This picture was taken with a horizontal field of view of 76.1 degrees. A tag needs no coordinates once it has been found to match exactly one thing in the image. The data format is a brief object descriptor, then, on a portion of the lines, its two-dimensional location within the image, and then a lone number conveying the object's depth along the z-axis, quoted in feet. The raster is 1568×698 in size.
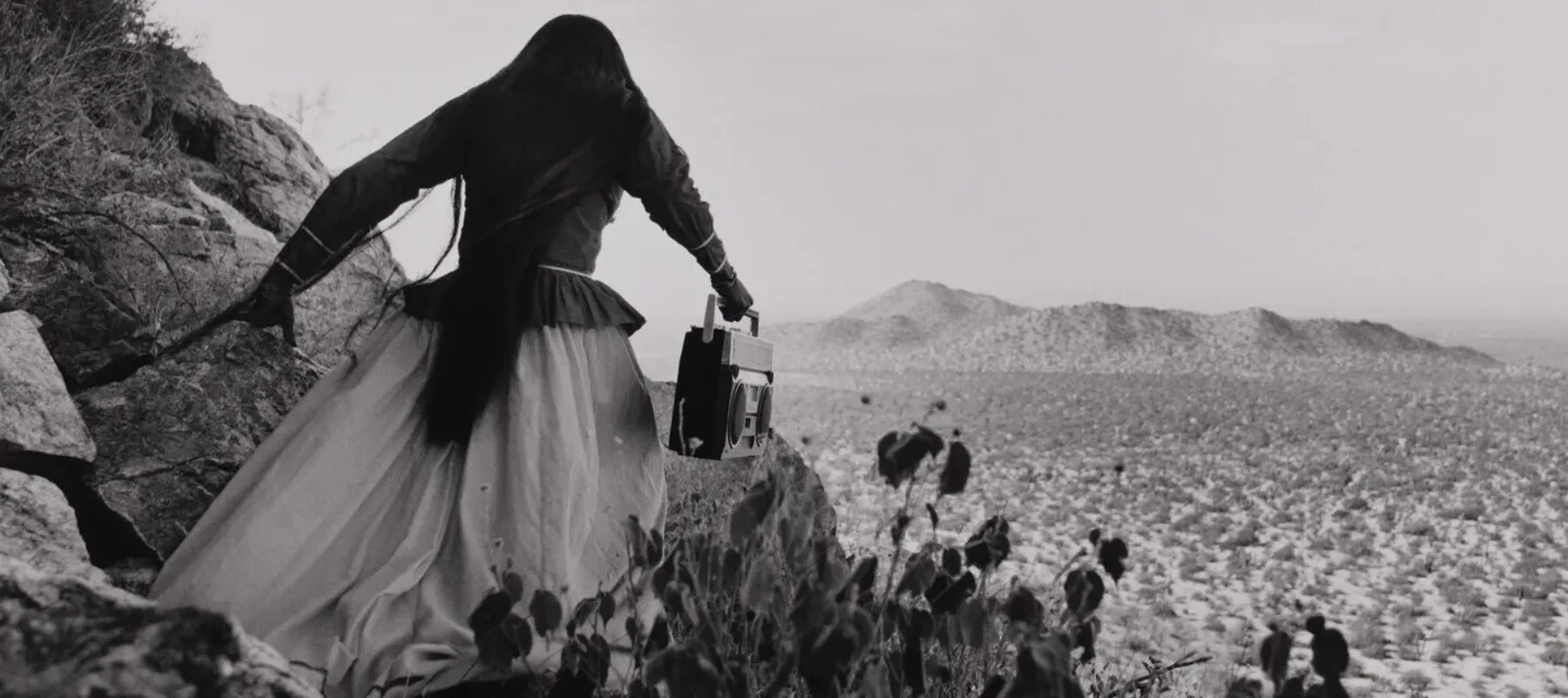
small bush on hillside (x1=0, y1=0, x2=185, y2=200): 16.53
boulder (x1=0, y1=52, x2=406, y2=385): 13.32
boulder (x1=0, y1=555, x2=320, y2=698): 2.78
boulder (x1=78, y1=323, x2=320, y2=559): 11.16
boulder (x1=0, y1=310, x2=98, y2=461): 10.22
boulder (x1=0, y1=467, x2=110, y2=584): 8.34
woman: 9.00
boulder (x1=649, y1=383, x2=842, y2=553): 15.85
